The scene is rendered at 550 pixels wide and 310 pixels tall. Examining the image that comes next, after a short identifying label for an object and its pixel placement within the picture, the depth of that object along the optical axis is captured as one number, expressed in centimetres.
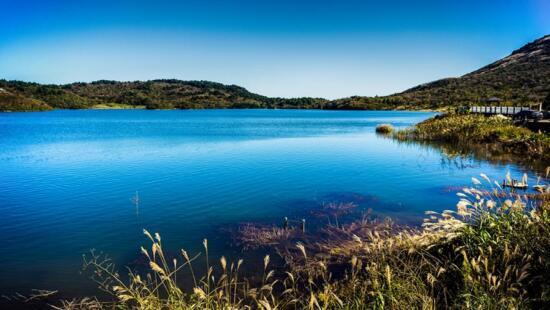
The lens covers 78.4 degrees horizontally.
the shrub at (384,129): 4981
